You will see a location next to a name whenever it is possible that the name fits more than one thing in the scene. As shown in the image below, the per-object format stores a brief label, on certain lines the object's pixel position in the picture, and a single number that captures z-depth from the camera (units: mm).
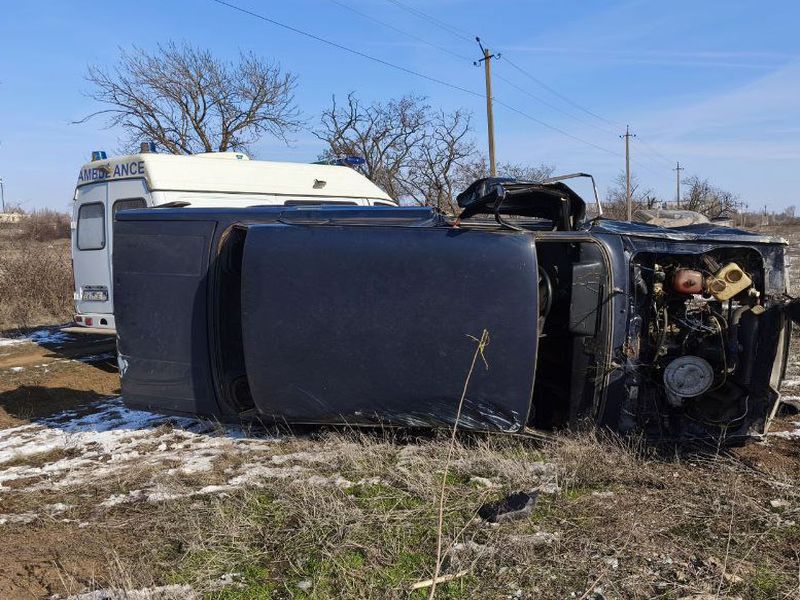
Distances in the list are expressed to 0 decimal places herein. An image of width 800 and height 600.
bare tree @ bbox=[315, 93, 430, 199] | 31625
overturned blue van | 4086
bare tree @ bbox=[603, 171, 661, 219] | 38938
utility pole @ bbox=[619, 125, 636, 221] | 45097
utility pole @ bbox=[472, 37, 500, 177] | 21797
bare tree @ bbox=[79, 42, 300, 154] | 24109
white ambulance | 7941
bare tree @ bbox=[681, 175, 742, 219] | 39753
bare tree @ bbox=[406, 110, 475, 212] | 30953
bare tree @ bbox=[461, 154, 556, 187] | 31186
